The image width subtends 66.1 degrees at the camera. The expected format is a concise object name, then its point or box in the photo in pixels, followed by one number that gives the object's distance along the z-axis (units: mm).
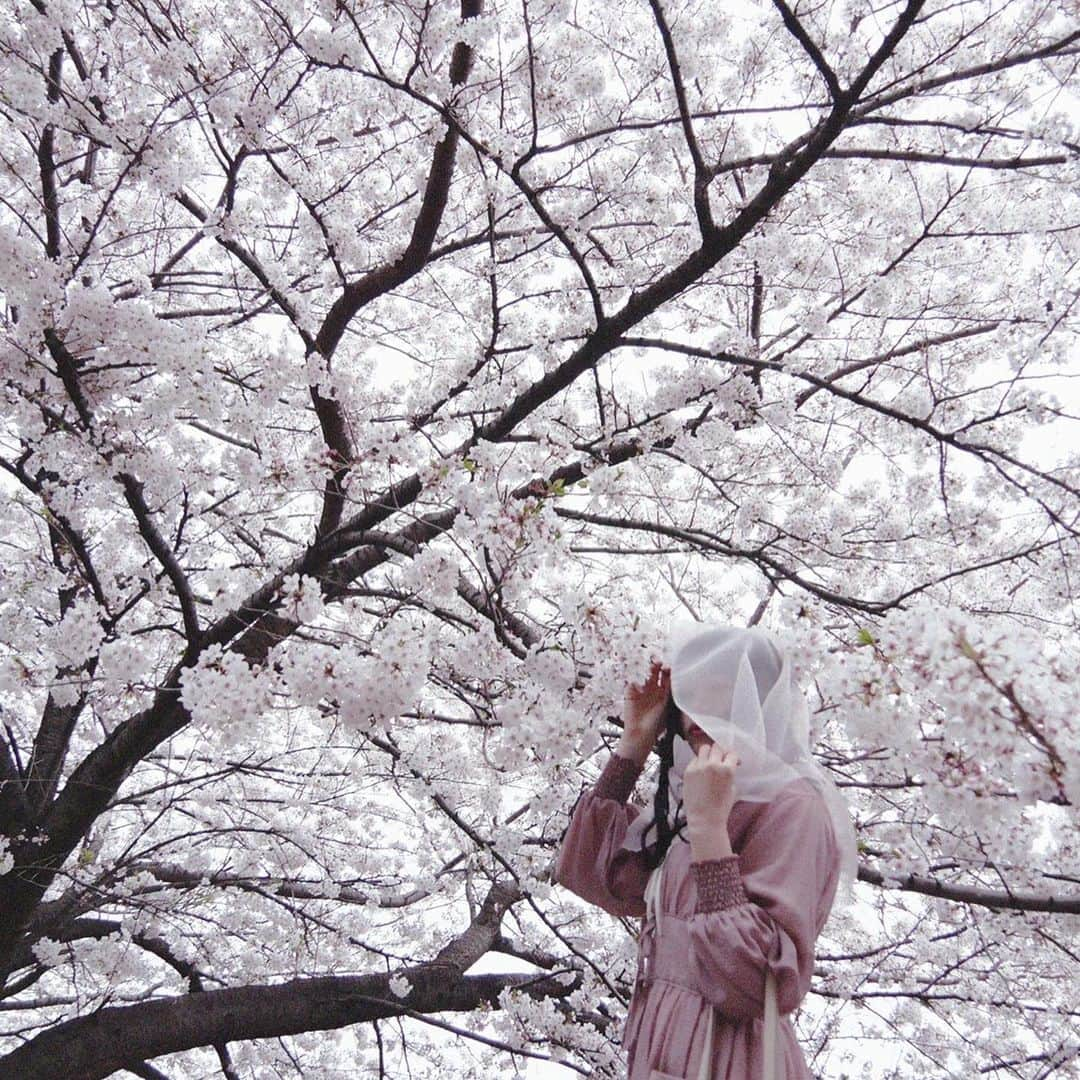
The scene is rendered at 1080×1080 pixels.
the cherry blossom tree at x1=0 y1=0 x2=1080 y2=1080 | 2082
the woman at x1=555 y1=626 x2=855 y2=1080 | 1307
